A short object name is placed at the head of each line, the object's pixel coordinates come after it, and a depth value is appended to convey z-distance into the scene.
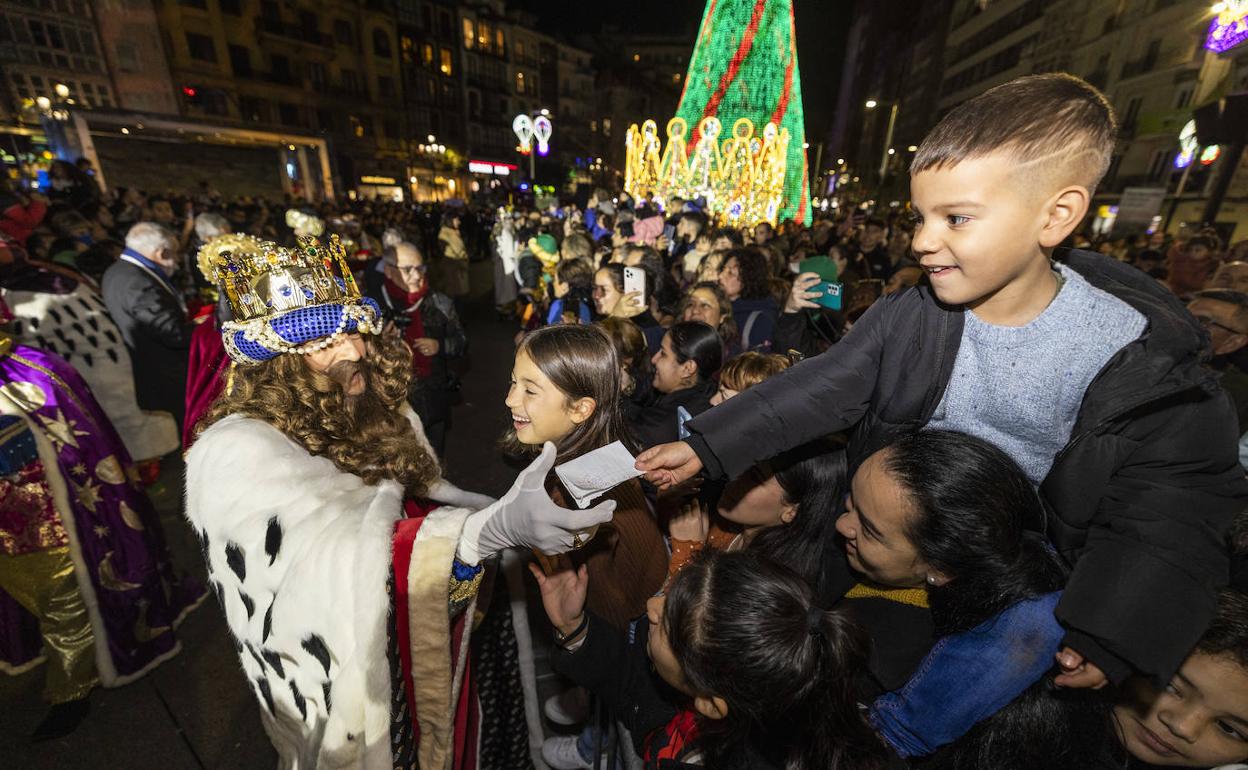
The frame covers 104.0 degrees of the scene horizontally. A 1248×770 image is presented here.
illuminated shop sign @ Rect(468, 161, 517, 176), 47.38
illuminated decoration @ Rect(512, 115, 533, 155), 18.64
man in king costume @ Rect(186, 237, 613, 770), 1.39
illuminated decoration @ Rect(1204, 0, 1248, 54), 9.55
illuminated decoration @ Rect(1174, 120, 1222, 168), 12.43
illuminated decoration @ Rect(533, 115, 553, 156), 19.08
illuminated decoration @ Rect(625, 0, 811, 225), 15.73
